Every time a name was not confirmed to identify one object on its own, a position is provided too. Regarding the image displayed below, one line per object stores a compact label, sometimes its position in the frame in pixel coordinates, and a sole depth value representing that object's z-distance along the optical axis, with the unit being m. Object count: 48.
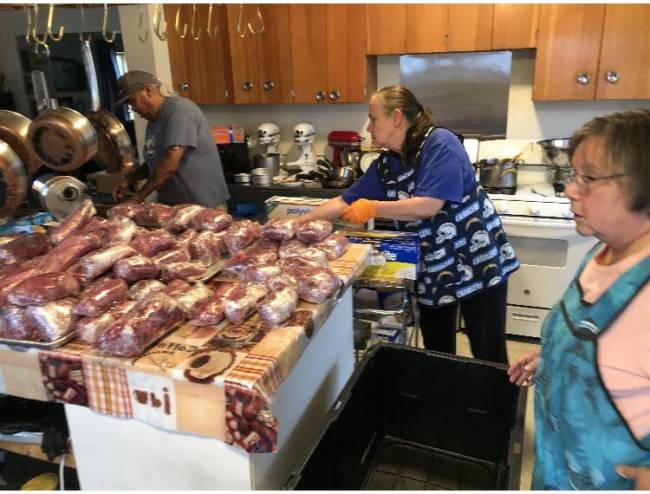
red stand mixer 3.58
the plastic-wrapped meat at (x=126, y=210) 1.86
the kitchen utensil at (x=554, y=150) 3.19
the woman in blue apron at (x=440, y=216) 1.84
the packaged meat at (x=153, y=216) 1.82
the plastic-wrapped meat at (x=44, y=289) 1.19
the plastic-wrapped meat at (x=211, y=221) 1.72
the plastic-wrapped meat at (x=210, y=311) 1.21
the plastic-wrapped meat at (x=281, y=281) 1.30
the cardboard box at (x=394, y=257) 1.81
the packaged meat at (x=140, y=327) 1.09
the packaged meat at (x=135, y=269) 1.37
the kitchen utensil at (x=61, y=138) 1.76
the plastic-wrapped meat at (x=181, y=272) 1.42
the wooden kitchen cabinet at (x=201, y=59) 3.68
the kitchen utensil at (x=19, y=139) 1.76
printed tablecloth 1.00
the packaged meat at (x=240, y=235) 1.61
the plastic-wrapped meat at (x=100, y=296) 1.20
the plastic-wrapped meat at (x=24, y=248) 1.51
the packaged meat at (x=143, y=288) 1.30
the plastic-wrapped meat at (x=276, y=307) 1.19
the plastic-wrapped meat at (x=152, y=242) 1.52
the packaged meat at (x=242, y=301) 1.21
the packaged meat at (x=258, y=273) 1.37
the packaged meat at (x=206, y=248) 1.55
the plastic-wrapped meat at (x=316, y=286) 1.31
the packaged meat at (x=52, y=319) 1.15
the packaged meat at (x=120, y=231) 1.58
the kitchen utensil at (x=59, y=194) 1.95
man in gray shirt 2.66
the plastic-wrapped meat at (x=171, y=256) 1.46
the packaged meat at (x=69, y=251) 1.40
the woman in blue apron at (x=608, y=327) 0.85
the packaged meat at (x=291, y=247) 1.57
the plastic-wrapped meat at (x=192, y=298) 1.25
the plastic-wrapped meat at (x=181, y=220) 1.77
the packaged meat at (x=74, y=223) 1.59
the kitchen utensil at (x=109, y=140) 2.20
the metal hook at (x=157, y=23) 1.81
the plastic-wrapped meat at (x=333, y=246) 1.61
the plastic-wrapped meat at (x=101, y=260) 1.37
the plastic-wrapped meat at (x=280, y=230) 1.63
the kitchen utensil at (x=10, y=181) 1.57
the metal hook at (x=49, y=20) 1.57
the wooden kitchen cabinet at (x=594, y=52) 2.81
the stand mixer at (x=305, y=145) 3.75
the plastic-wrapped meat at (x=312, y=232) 1.65
